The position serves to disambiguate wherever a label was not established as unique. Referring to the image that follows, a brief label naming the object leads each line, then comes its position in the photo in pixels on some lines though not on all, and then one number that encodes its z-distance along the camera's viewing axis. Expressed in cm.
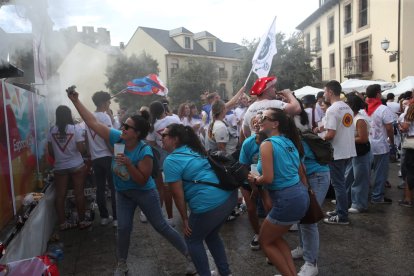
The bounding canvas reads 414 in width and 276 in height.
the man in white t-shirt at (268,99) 429
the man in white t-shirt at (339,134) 491
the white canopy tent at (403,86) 1238
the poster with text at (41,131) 570
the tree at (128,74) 3274
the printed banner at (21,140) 408
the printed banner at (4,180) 354
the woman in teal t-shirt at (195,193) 308
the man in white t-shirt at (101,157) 538
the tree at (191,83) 3746
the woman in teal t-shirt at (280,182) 301
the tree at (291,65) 2722
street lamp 1706
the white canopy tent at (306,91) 1555
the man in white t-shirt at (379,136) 607
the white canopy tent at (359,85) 1334
